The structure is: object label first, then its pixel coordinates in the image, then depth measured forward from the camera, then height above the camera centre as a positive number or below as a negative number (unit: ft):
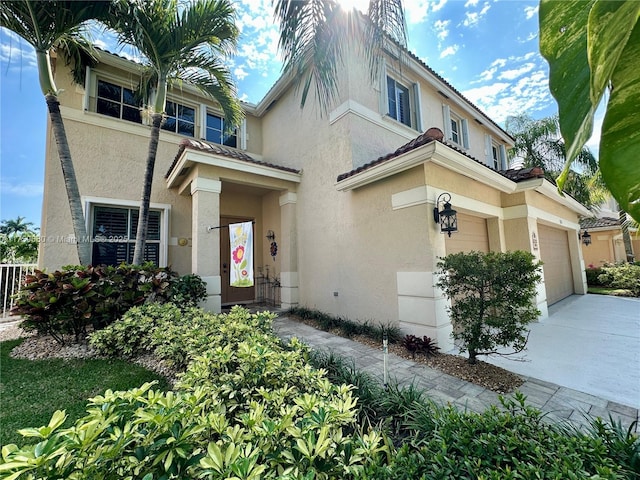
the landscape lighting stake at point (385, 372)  10.42 -4.27
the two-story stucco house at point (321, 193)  17.57 +6.03
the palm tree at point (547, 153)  40.60 +16.45
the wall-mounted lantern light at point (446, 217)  15.72 +2.58
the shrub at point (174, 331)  11.98 -3.04
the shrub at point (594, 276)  42.86 -3.21
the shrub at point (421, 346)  15.21 -4.79
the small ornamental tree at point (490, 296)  12.55 -1.77
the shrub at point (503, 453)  5.00 -3.98
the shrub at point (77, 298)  15.57 -1.52
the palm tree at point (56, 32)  16.30 +15.35
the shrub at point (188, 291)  18.99 -1.59
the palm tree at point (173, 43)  17.78 +16.27
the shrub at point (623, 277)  34.81 -2.98
